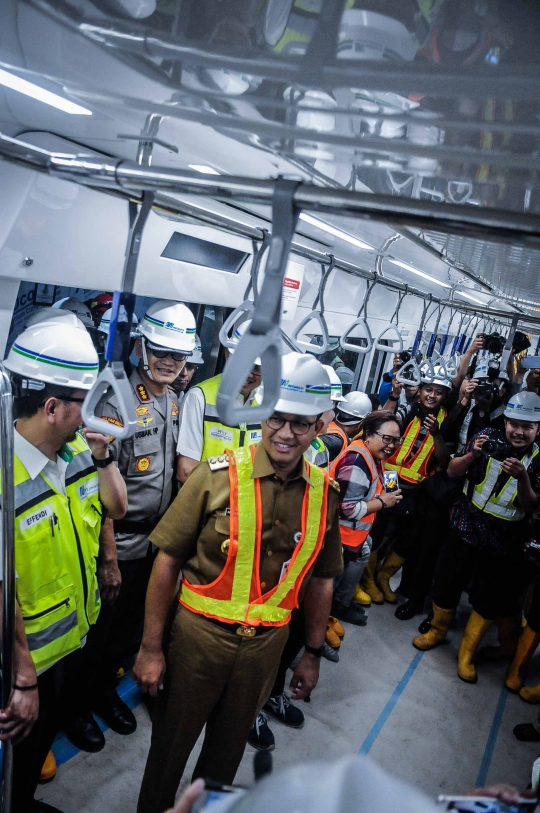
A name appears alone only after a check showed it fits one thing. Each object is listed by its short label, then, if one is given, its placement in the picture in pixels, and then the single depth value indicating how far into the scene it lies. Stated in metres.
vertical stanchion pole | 1.71
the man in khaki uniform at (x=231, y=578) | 2.32
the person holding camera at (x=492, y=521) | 4.33
